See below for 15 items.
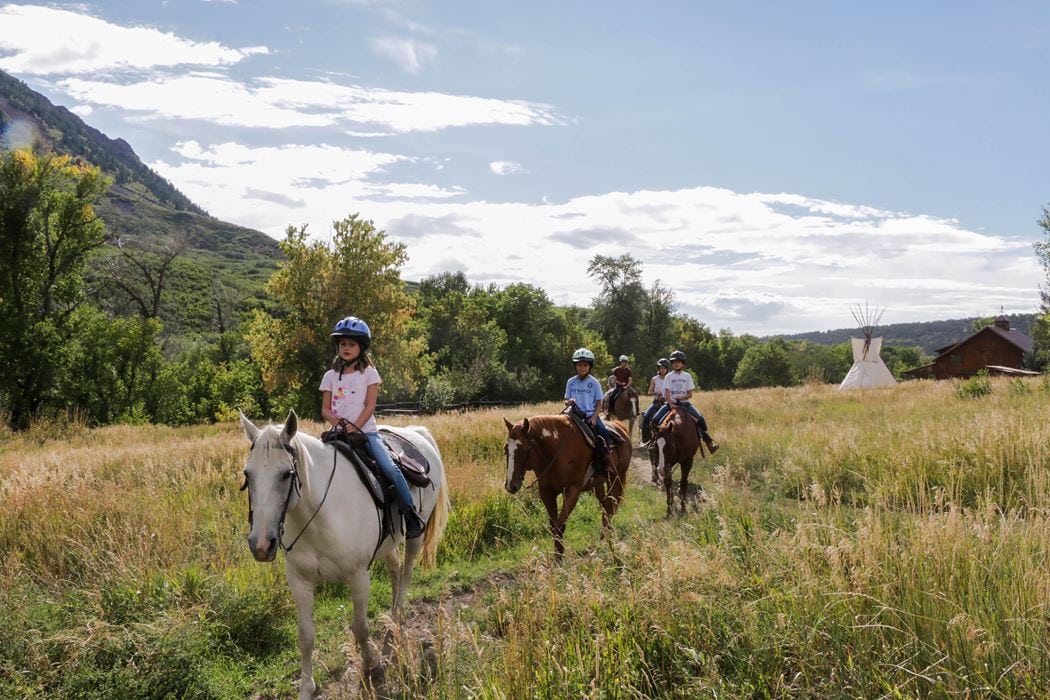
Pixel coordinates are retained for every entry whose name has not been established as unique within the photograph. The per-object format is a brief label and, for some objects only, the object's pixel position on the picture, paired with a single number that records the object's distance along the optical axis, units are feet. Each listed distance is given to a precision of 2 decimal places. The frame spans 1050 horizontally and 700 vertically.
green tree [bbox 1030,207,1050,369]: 145.28
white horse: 13.21
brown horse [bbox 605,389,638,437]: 58.54
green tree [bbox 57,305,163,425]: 105.19
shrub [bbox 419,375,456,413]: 140.67
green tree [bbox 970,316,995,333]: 327.67
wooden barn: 215.92
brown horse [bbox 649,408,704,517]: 35.60
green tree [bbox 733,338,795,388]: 317.22
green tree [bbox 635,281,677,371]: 230.89
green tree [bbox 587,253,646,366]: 227.40
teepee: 143.33
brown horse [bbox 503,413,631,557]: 25.49
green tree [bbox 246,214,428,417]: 100.73
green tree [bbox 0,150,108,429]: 85.76
